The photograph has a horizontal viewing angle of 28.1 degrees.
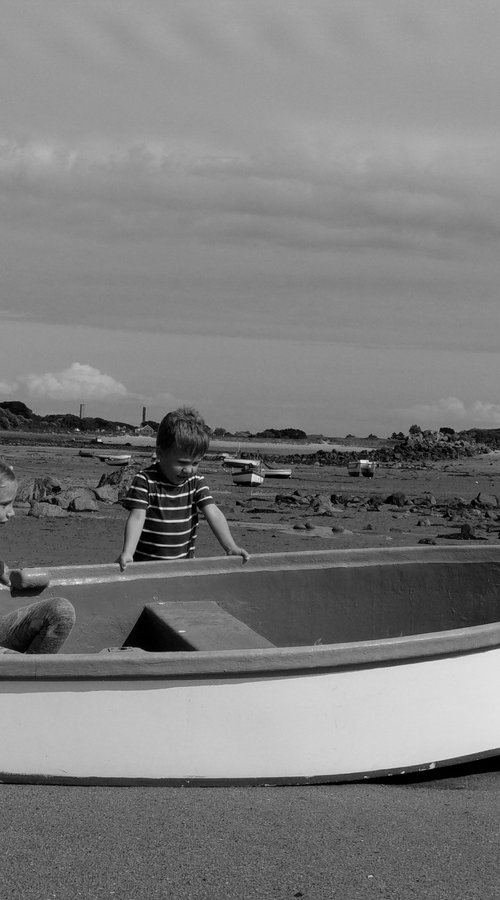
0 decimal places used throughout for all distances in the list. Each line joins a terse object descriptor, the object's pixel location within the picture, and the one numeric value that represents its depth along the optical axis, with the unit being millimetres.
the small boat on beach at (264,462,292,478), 30289
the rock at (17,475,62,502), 17828
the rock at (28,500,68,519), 15617
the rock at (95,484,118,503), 18328
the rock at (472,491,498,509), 20612
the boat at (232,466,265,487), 26641
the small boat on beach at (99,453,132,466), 37244
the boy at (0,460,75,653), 5012
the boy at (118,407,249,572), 6133
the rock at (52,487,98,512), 16500
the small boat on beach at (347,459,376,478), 33812
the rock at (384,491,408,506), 20250
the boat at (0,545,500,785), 4320
